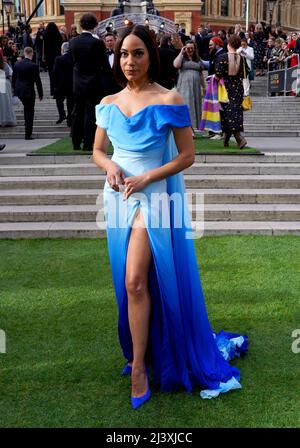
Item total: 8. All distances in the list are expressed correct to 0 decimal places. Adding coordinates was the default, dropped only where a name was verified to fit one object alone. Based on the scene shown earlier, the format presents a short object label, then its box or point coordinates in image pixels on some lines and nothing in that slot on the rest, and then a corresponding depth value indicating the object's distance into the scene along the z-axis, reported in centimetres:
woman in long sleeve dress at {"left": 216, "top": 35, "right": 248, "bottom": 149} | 934
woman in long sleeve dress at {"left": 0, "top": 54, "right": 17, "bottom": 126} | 1299
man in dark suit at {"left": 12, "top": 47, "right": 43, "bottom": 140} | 1126
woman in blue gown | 296
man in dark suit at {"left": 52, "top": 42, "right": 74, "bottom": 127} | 1215
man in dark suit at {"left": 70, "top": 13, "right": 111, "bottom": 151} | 895
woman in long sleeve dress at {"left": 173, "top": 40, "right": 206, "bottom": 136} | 1109
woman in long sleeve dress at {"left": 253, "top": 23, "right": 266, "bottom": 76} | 2134
